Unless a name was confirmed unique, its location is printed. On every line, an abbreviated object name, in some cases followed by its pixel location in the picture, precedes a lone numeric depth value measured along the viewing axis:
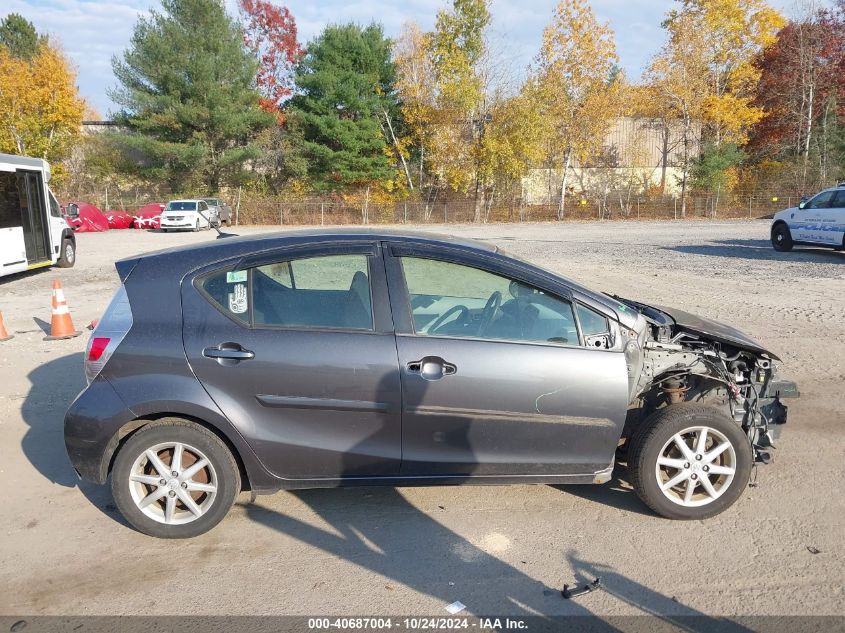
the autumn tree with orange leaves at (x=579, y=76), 43.78
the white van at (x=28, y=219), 14.68
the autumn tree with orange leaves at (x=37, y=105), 42.06
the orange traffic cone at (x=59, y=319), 8.80
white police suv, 17.39
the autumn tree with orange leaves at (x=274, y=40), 57.53
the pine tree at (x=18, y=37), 51.72
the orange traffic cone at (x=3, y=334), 8.86
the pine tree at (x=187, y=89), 42.69
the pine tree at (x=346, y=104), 44.22
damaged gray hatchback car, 3.69
